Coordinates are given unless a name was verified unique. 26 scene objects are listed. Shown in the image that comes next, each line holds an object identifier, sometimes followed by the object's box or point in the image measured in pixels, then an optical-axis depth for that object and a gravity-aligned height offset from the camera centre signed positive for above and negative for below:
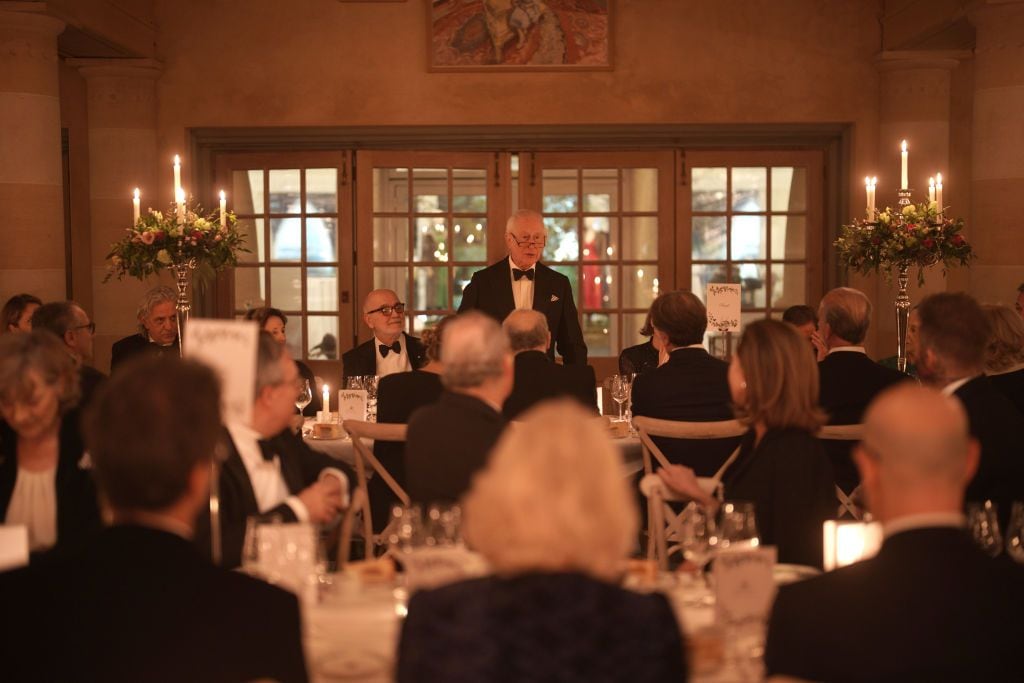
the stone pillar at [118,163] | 9.84 +0.79
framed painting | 9.80 +1.76
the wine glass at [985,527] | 3.21 -0.66
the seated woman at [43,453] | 3.57 -0.53
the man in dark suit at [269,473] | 3.51 -0.60
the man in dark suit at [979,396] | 4.18 -0.44
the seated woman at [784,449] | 3.71 -0.55
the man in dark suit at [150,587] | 2.08 -0.53
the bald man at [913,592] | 2.17 -0.57
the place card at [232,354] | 2.87 -0.20
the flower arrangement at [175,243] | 6.83 +0.12
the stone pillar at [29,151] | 7.86 +0.71
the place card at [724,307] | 7.11 -0.24
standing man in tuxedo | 7.62 -0.16
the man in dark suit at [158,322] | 7.10 -0.32
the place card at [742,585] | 2.77 -0.70
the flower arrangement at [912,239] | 7.09 +0.13
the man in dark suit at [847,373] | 5.19 -0.46
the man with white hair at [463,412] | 3.76 -0.44
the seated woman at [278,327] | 6.52 -0.34
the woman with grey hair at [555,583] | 1.87 -0.47
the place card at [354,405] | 6.30 -0.69
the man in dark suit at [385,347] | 7.26 -0.48
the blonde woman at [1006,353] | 5.15 -0.37
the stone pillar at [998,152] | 7.59 +0.68
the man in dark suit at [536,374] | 5.37 -0.47
